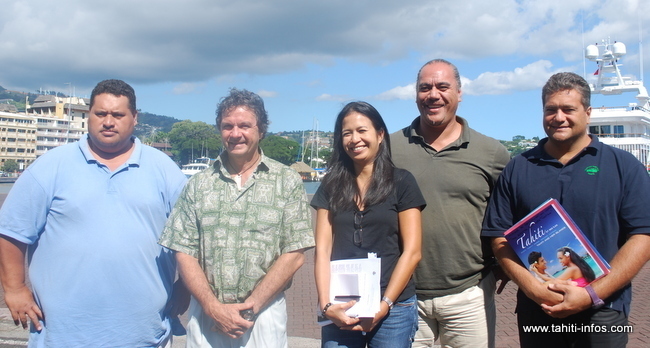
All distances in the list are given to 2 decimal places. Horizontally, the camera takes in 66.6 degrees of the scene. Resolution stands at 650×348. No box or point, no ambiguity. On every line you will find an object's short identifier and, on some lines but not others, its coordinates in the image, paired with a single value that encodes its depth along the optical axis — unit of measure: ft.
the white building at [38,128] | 284.00
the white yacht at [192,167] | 238.54
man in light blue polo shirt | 10.28
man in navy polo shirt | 8.86
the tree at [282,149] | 315.86
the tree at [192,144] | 385.29
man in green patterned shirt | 9.81
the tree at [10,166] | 269.23
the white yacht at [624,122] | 97.55
